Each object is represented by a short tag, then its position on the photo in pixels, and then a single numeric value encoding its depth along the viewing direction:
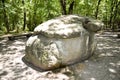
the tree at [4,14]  6.42
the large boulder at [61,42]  3.06
